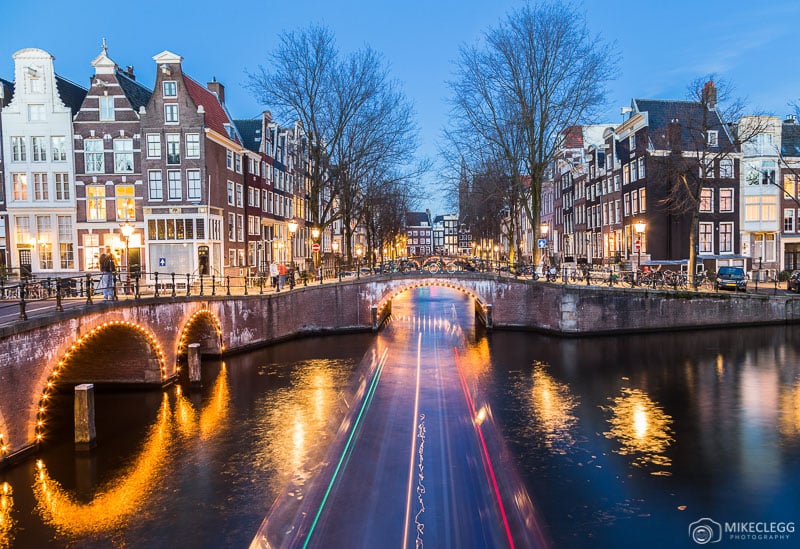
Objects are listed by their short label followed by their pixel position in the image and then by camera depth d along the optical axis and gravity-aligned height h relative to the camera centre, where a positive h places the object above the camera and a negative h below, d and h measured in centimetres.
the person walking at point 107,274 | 2102 -50
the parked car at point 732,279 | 3678 -186
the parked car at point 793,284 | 3784 -227
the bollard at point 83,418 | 1709 -469
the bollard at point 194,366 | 2430 -454
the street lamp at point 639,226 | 3650 +165
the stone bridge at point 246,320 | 1595 -331
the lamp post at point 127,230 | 2650 +139
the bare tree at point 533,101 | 3662 +995
